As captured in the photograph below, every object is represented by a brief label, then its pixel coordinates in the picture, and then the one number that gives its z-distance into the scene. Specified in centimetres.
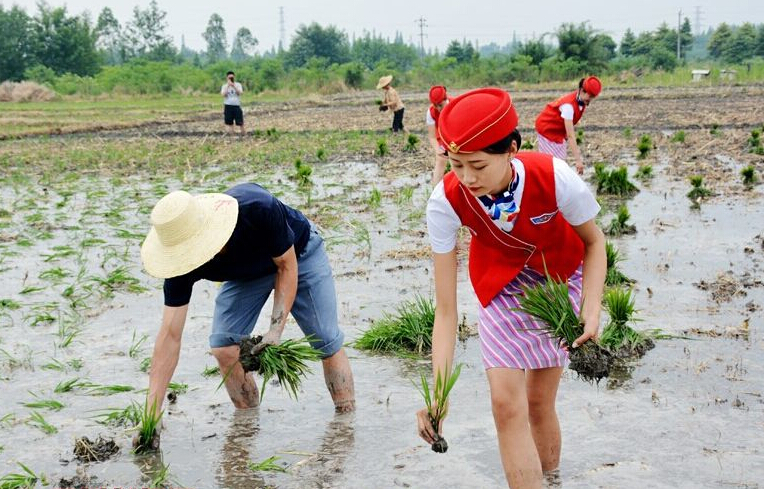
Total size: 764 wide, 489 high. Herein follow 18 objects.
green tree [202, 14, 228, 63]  11554
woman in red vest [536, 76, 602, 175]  868
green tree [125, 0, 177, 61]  8925
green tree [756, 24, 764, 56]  7150
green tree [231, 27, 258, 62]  11744
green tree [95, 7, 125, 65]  9506
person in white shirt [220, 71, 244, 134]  1819
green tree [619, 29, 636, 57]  8419
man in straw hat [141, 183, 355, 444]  363
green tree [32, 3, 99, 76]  5678
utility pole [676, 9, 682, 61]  7581
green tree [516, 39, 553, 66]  4697
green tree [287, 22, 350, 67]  7469
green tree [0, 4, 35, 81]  5375
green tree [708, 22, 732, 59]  8126
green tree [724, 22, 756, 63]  7156
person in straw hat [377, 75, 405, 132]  1803
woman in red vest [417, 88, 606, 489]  279
